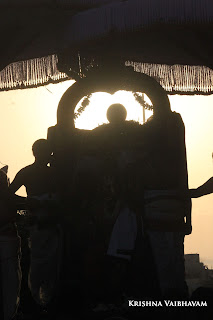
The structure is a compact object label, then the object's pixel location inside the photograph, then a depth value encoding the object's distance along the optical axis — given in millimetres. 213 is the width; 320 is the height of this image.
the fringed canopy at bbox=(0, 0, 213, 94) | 6766
